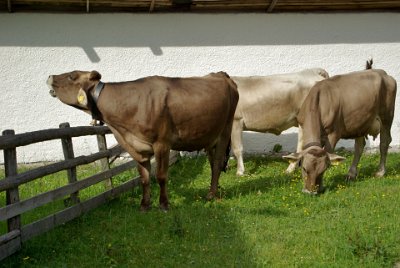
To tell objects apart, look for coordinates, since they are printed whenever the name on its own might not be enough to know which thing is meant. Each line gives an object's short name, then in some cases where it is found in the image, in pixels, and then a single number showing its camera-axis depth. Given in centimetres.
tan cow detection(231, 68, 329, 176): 1008
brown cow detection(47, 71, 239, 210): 651
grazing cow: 745
